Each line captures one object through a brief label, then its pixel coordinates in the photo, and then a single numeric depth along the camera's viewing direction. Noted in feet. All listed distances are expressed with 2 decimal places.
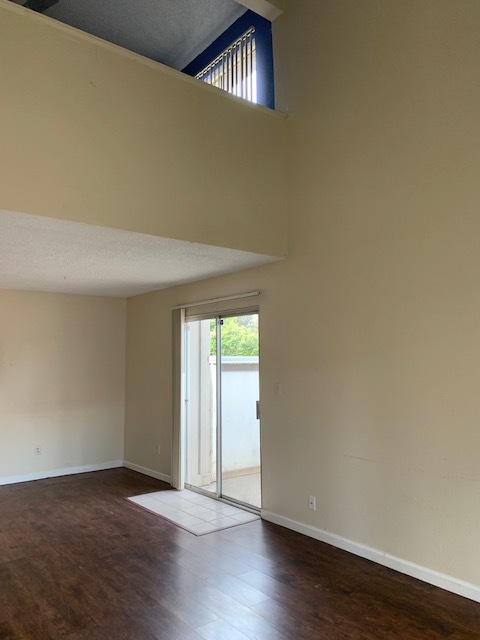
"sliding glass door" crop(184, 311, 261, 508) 15.62
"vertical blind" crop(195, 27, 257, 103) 16.89
